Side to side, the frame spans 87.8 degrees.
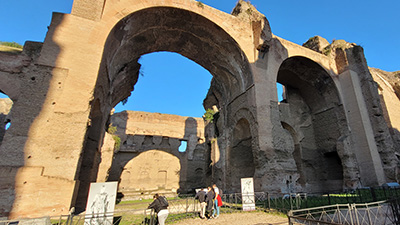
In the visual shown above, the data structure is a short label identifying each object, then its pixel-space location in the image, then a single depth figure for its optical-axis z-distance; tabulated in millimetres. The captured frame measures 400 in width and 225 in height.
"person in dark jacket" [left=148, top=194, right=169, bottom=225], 4406
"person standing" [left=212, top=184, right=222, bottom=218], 5757
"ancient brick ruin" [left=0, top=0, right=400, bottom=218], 5465
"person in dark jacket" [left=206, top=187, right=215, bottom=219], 5723
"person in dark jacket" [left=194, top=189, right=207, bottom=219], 5650
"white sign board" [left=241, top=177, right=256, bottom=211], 6410
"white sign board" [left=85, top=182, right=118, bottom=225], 4230
